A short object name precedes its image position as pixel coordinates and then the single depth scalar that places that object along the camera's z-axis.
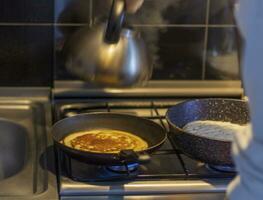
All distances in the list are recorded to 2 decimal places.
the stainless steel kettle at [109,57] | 1.16
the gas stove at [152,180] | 1.02
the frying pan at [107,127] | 1.03
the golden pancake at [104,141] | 1.13
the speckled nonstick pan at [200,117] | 1.07
